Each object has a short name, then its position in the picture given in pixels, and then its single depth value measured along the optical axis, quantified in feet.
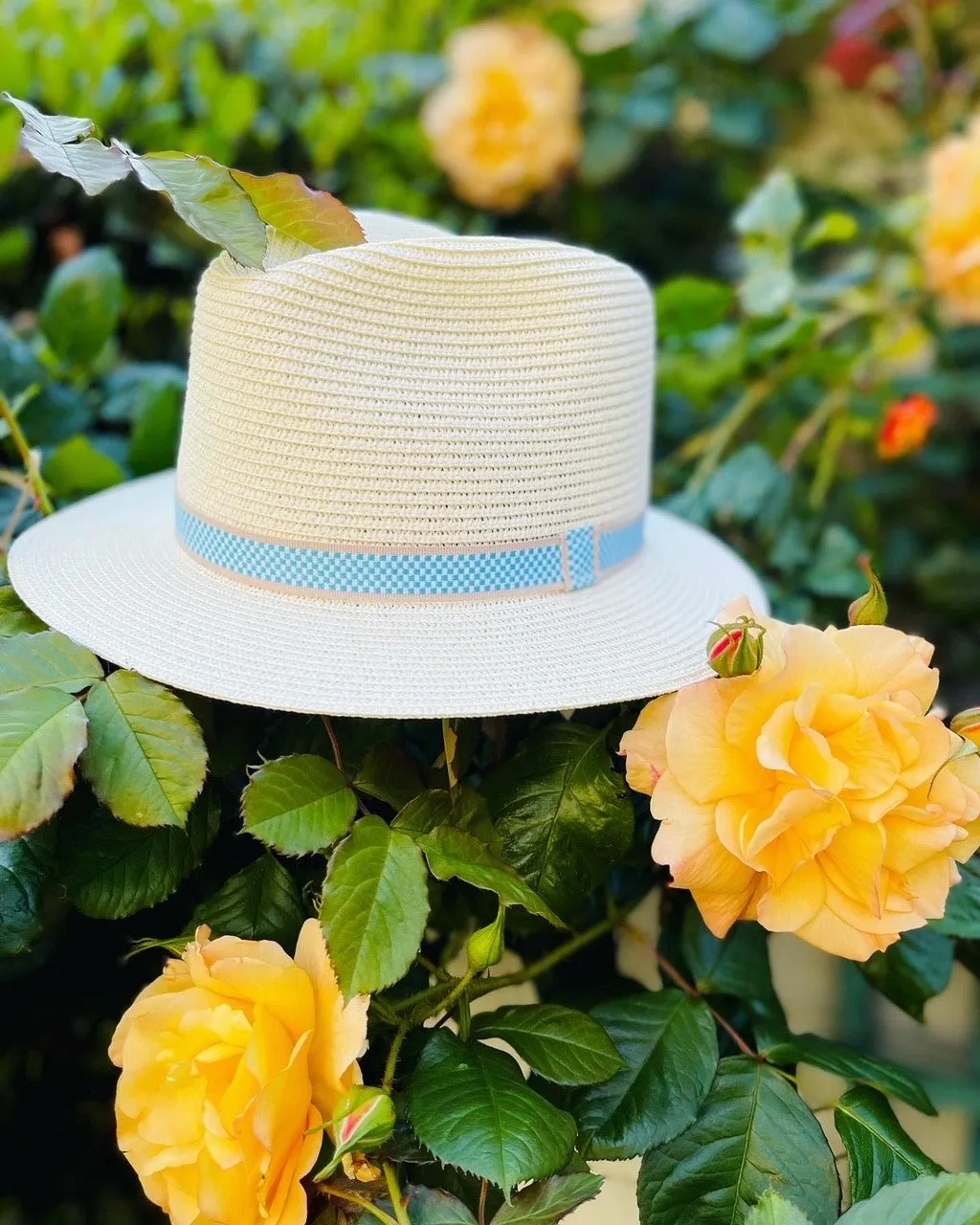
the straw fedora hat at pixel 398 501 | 1.67
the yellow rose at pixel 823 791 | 1.44
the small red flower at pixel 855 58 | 4.36
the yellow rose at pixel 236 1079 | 1.34
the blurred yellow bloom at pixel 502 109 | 4.17
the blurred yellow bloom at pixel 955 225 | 3.53
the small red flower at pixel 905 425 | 3.64
